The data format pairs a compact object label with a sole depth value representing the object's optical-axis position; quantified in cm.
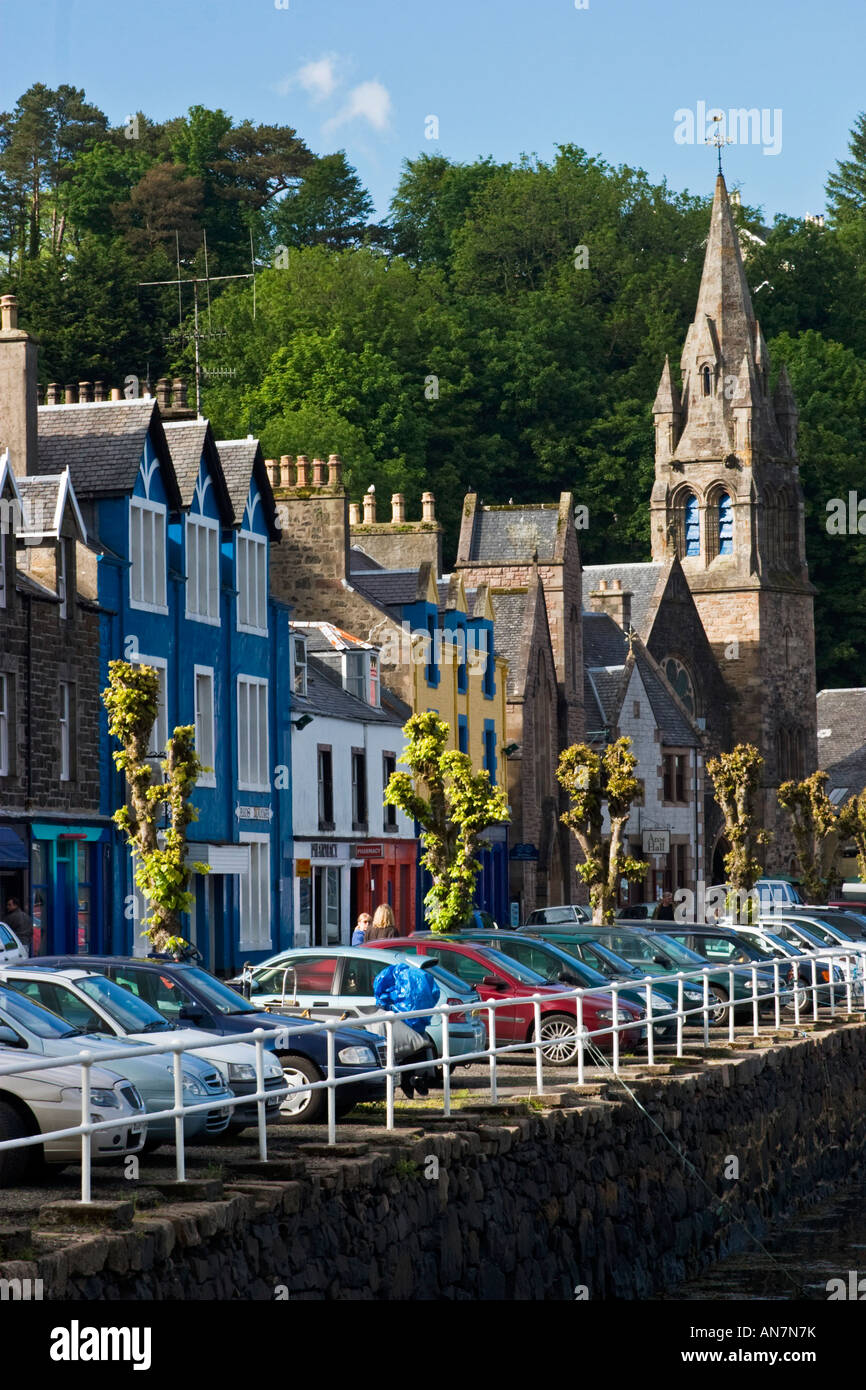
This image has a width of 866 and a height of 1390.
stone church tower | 8869
